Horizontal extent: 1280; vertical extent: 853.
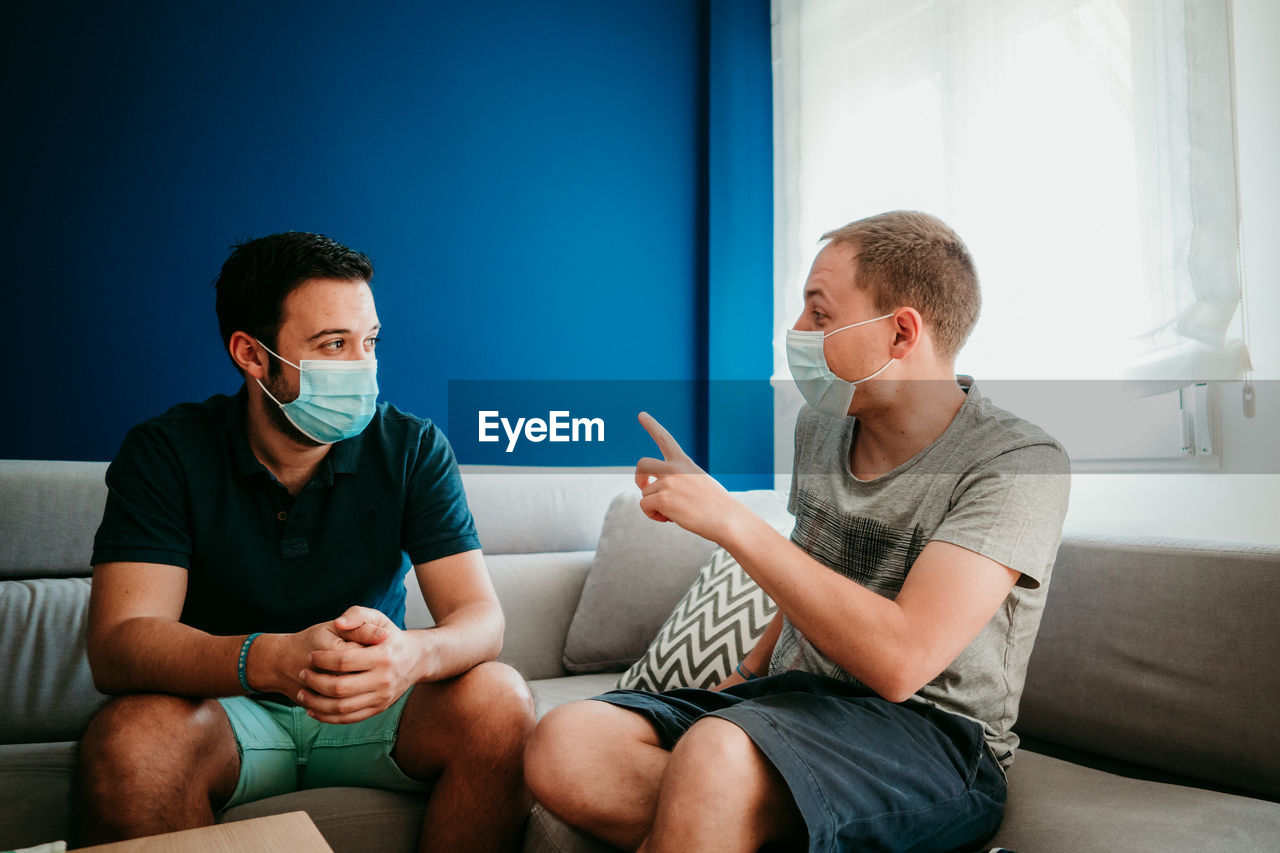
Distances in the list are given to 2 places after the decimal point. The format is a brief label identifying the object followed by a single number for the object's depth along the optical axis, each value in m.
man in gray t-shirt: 0.88
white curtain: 1.81
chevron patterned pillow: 1.56
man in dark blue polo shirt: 1.03
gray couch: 1.05
